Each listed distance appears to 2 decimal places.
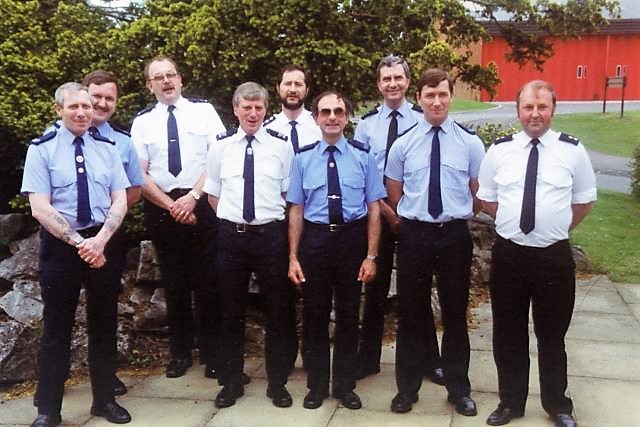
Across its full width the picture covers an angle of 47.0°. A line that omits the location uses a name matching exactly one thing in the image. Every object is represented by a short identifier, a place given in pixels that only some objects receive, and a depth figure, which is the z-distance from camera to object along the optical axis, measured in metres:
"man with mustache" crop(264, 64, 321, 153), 4.85
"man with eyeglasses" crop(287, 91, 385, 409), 4.36
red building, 23.89
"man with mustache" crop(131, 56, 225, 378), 4.87
